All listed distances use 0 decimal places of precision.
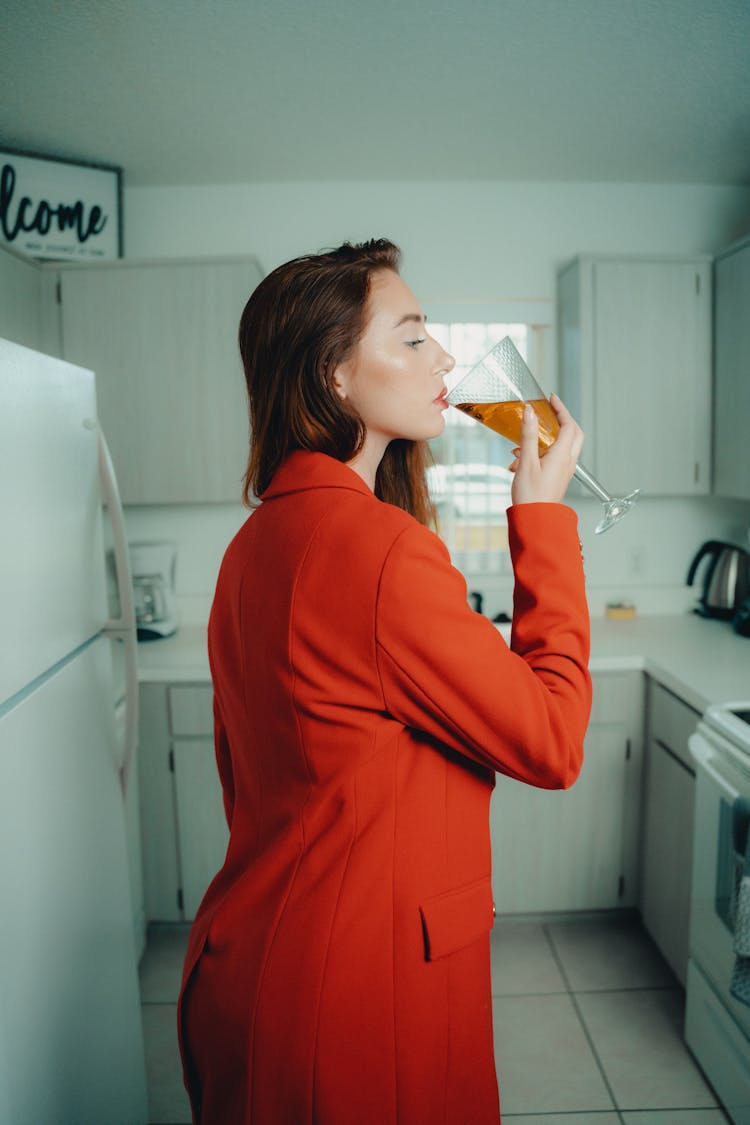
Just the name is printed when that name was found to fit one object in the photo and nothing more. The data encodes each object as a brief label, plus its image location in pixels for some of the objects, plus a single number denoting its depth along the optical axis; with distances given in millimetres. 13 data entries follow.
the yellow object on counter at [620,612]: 2738
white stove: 1554
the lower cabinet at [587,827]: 2236
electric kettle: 2629
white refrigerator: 1010
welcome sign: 2393
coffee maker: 2541
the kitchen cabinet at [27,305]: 2166
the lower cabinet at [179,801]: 2217
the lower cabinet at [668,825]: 1963
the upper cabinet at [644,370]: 2479
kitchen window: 2764
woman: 724
